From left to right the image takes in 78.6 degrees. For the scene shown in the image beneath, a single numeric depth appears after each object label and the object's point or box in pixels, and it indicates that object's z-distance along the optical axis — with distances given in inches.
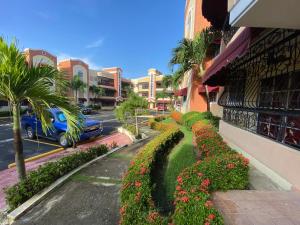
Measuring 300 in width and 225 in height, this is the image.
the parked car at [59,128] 375.7
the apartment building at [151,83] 2463.1
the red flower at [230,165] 123.0
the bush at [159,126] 550.6
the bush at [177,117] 618.7
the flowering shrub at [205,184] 84.6
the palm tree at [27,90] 140.9
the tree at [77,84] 1656.1
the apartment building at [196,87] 587.8
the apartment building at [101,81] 1819.4
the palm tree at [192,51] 444.8
